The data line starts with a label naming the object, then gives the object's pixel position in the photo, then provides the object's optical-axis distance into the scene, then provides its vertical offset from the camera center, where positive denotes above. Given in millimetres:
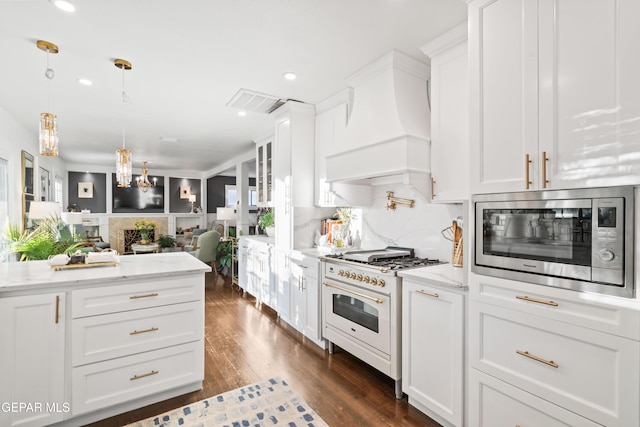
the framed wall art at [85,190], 8727 +622
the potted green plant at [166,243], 8188 -799
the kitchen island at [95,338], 1815 -805
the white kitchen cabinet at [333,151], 3270 +704
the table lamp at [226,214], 7453 -29
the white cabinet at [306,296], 3152 -879
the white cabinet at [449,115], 2125 +693
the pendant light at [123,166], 2963 +436
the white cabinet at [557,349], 1248 -620
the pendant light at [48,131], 2217 +573
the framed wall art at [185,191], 10047 +689
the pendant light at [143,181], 7004 +717
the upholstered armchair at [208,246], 6445 -687
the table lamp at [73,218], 6477 -120
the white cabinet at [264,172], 4656 +633
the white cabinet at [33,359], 1774 -851
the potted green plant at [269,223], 4792 -154
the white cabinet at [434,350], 1869 -874
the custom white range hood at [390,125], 2344 +725
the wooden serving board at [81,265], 2207 -386
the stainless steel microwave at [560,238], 1261 -112
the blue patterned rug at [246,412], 2020 -1343
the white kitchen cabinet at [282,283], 3689 -845
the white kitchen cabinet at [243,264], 5051 -836
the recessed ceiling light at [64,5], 1840 +1228
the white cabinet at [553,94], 1242 +550
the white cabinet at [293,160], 3641 +626
